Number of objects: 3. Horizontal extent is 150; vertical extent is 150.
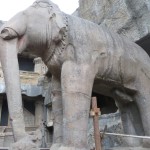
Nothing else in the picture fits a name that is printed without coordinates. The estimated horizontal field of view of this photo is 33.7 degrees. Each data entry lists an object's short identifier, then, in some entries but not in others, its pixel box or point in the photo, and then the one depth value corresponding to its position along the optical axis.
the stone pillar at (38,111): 32.63
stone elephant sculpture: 5.21
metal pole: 5.09
